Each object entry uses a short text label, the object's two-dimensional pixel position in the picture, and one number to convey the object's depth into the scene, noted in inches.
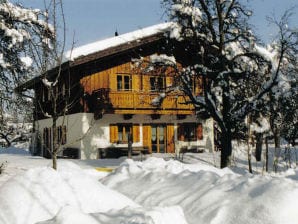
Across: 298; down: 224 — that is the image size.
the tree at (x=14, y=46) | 518.6
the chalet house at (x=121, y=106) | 890.7
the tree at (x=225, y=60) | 720.3
